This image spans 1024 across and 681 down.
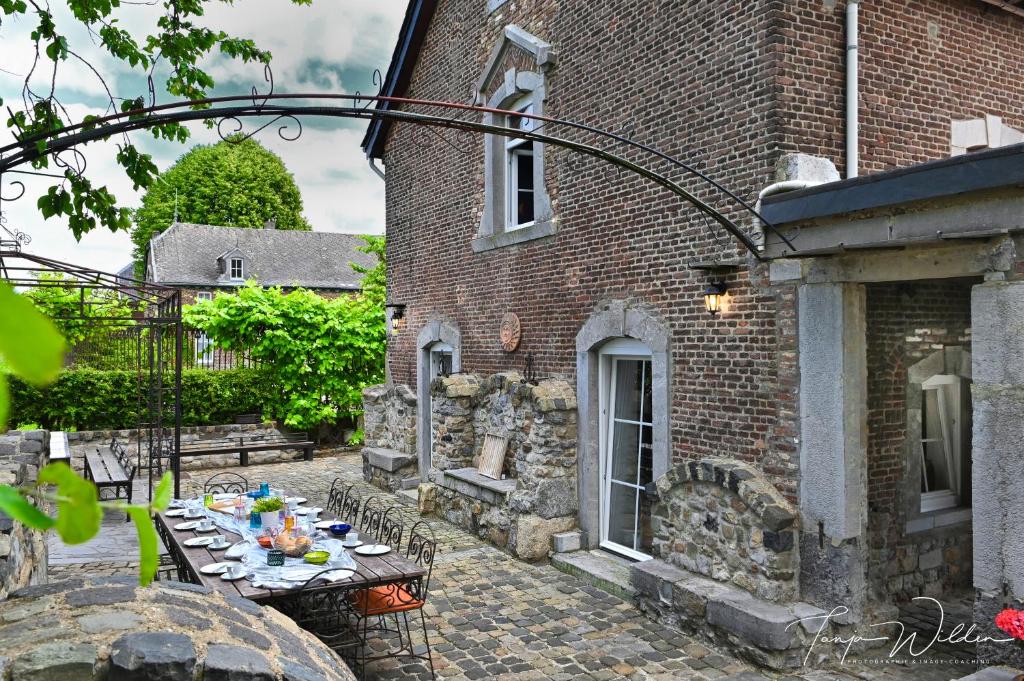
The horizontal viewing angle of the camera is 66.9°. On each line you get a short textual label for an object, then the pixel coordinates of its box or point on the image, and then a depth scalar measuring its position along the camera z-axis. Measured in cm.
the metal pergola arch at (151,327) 829
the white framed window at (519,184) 1030
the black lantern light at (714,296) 656
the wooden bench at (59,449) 1020
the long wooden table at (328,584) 528
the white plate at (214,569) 565
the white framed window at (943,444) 708
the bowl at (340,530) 667
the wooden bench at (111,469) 1030
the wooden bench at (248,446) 1479
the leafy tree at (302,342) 1633
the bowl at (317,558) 585
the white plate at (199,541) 639
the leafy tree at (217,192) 3850
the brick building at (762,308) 567
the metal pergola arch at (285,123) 393
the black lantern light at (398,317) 1310
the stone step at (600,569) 735
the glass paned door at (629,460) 803
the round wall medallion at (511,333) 973
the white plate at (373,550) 617
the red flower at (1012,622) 414
